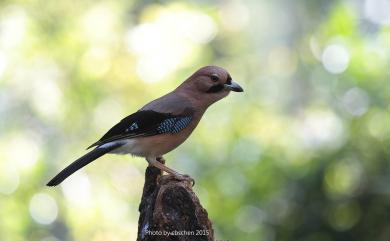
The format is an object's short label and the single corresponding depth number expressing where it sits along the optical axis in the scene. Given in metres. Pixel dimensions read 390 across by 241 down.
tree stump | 8.06
